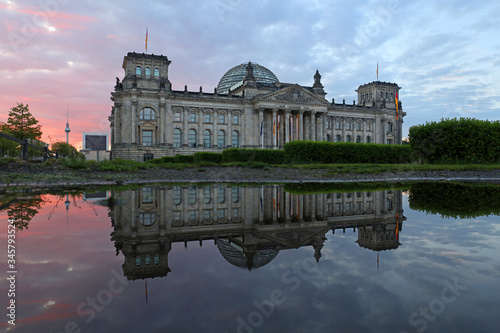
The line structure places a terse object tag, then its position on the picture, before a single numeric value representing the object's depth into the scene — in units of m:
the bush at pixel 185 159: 40.00
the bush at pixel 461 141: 40.94
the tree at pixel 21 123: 58.25
